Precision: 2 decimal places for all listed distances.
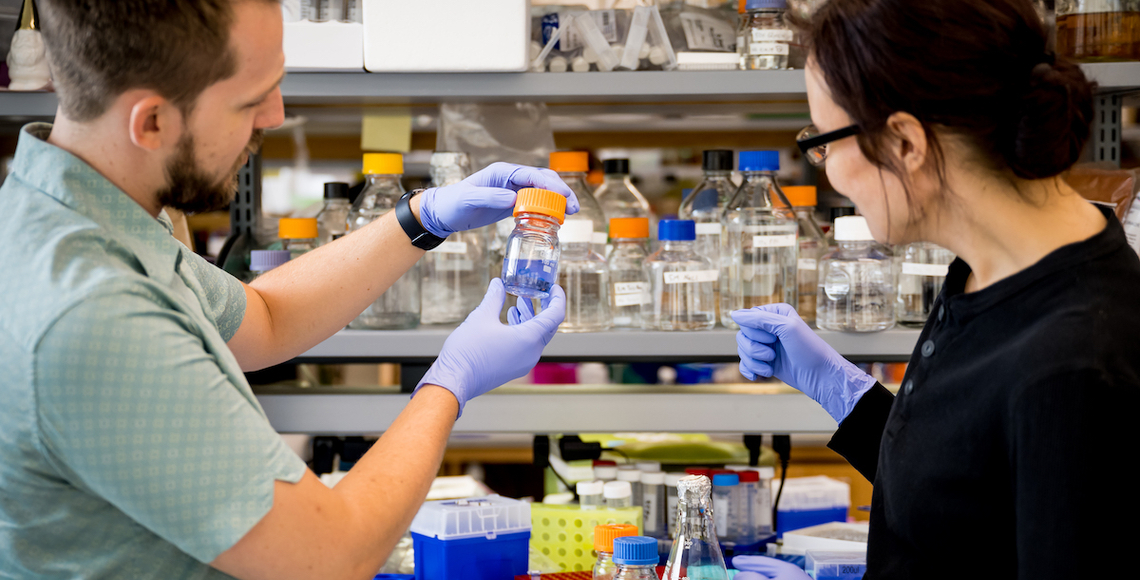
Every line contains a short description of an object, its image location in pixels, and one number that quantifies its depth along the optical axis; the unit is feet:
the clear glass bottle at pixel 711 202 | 6.03
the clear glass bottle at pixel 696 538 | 4.42
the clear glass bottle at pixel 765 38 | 5.55
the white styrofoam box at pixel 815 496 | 6.43
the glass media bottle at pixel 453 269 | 5.97
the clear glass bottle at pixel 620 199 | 7.04
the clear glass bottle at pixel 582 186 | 5.80
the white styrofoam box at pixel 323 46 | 5.32
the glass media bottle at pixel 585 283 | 6.12
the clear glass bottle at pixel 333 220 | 6.28
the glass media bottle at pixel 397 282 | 6.24
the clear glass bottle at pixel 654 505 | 6.14
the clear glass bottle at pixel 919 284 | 5.87
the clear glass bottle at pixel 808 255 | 6.14
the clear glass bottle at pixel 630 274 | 5.48
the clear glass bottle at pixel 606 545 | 4.66
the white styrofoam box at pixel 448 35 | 5.29
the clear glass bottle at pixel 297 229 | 5.68
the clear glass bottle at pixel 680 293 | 5.76
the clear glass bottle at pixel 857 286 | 5.75
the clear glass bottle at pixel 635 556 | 4.35
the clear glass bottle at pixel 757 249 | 5.91
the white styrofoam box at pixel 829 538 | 5.48
